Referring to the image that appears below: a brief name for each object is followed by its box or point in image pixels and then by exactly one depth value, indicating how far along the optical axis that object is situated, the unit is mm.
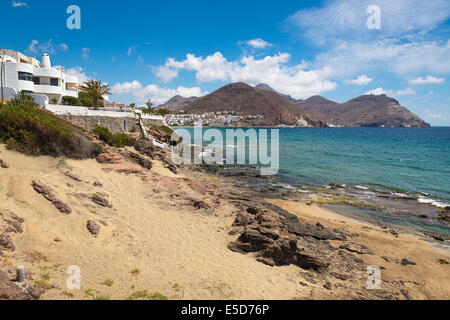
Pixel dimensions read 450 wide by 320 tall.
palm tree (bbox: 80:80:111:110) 29594
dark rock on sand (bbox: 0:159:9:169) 9931
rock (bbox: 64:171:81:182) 11907
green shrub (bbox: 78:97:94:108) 32762
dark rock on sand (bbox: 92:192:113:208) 11172
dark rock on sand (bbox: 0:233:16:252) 6977
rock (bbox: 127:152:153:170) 18906
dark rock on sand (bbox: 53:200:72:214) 9405
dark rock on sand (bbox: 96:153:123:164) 15275
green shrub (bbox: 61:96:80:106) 30917
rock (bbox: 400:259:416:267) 10812
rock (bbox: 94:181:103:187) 12455
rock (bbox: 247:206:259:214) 13088
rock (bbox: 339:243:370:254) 11617
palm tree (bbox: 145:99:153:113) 58156
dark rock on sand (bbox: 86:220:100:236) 9188
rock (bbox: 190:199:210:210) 13914
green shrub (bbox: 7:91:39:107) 16441
